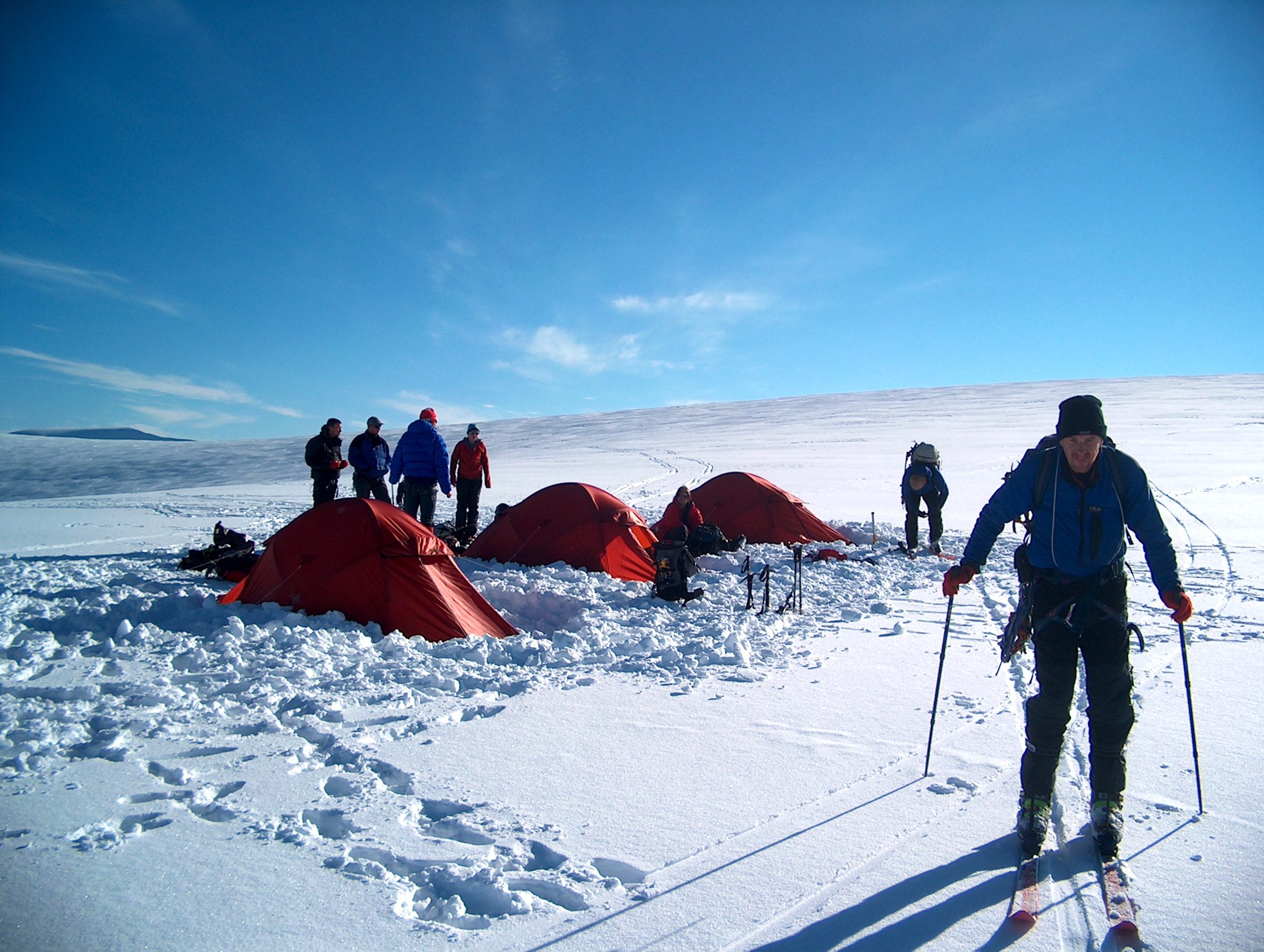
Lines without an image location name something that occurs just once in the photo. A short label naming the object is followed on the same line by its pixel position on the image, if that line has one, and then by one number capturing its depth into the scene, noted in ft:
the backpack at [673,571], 23.73
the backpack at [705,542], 31.07
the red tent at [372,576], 19.20
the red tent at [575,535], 28.76
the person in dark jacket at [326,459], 30.89
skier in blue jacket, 9.84
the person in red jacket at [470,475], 35.63
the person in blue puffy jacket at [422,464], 31.12
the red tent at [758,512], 35.09
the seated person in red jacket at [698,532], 30.30
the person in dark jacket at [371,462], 31.53
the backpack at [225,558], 24.99
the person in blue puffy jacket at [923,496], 32.91
